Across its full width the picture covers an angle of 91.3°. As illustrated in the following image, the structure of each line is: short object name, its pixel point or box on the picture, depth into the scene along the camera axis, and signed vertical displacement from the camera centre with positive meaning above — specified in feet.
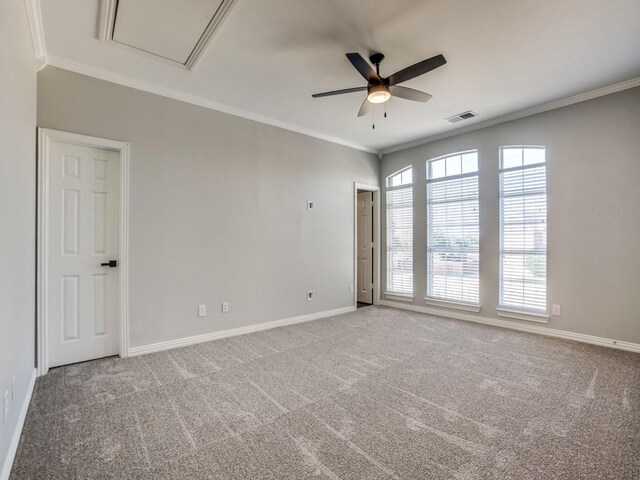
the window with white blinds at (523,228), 13.33 +0.45
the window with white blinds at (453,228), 15.47 +0.55
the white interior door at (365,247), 19.79 -0.50
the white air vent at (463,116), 13.74 +5.53
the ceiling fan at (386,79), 8.01 +4.51
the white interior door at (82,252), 9.61 -0.37
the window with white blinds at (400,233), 18.06 +0.38
